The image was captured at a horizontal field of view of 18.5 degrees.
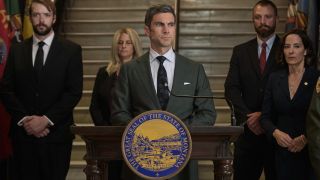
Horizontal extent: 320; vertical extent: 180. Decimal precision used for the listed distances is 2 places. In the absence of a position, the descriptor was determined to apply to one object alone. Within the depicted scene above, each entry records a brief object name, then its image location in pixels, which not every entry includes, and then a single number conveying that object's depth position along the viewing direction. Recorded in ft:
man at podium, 15.79
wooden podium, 14.41
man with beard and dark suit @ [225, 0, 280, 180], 21.22
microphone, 15.09
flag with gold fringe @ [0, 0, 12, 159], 23.05
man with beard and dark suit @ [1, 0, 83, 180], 20.40
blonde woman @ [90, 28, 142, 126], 22.69
